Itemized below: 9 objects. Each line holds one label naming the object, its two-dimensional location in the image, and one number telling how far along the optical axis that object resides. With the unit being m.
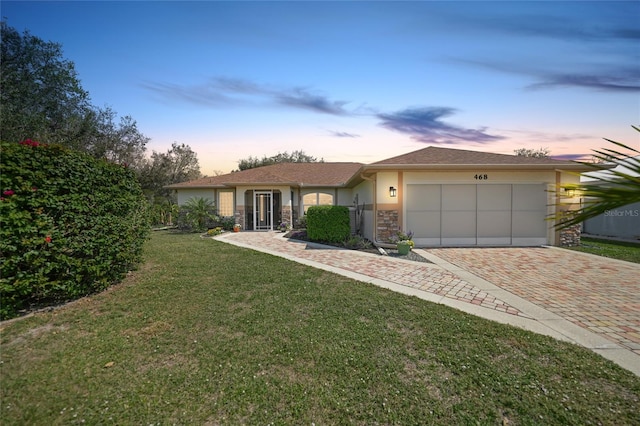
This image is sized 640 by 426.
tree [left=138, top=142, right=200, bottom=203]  26.33
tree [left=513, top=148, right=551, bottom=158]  35.56
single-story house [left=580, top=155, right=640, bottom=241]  13.42
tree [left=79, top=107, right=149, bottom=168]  16.89
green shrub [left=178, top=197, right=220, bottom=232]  16.09
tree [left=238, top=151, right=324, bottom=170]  34.81
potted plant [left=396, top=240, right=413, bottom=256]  8.75
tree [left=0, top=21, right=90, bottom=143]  12.02
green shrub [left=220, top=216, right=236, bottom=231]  16.52
